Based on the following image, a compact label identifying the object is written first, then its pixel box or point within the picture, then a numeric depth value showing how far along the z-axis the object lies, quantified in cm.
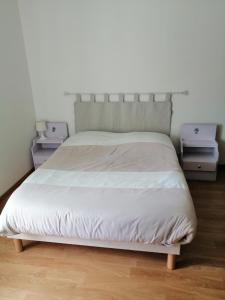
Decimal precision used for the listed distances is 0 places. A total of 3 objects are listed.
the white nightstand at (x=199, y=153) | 277
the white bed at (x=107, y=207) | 155
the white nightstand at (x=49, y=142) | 310
